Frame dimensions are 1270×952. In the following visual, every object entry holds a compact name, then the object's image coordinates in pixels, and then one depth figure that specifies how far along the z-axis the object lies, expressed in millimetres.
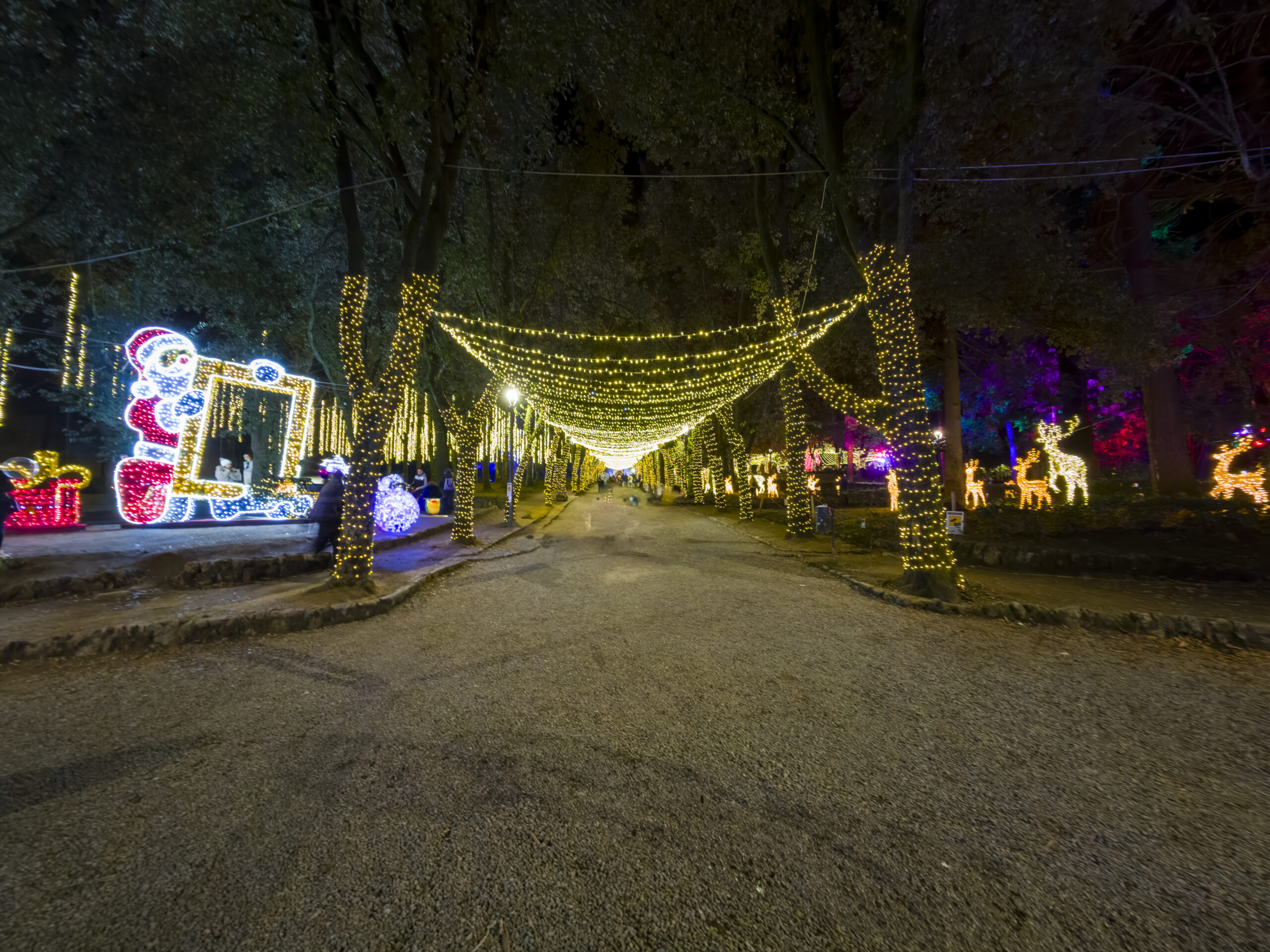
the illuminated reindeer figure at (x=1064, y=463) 16125
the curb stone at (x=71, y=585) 6285
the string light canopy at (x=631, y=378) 10758
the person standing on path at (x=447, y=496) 19797
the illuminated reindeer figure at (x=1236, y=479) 12023
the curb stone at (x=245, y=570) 7355
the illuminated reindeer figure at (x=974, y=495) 18094
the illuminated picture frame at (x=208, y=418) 11789
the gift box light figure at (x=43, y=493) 11234
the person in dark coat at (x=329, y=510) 8984
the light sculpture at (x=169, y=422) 11156
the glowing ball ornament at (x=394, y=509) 12180
